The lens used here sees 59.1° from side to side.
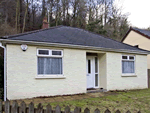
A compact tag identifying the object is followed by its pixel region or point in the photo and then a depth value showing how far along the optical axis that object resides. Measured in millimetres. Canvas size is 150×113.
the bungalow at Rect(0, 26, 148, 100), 7078
